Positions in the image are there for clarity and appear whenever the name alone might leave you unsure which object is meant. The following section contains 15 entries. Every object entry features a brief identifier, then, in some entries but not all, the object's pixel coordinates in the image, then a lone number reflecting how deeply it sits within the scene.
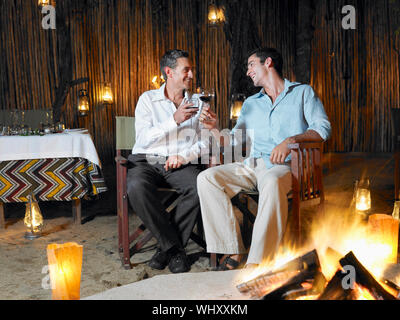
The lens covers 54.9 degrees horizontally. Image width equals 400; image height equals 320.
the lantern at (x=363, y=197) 3.35
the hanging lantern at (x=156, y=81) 6.20
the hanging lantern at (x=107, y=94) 6.05
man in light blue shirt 2.04
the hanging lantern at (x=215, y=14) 5.61
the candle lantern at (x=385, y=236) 1.84
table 3.22
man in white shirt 2.32
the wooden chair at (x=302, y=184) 2.10
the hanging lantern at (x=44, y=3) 4.60
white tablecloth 3.19
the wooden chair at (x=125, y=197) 2.38
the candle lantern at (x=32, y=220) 3.02
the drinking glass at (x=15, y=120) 3.54
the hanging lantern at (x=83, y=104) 5.91
